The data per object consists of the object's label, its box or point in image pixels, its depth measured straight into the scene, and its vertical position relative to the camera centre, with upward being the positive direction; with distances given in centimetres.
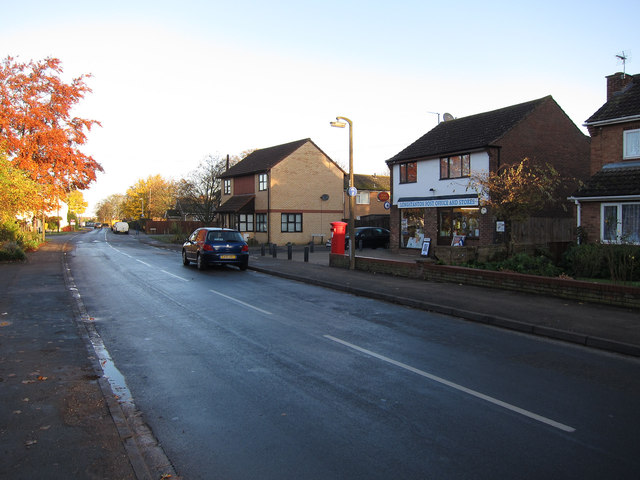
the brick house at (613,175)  1681 +188
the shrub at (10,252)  2120 -100
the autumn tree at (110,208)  15050 +675
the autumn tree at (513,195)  1418 +97
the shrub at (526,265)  1291 -109
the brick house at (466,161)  2320 +348
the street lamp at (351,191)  1650 +132
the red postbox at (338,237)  1994 -38
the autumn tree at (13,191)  2168 +182
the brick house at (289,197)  3653 +253
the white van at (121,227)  7381 +34
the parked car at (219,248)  1856 -79
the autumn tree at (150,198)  8869 +640
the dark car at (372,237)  3094 -62
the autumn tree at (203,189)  4722 +416
